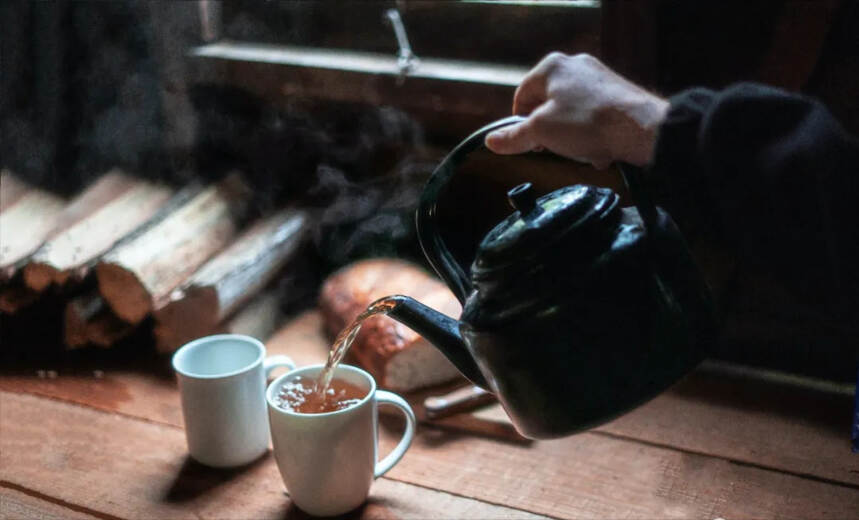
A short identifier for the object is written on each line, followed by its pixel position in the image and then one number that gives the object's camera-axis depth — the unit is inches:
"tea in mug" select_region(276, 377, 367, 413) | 43.3
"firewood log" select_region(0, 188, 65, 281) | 59.8
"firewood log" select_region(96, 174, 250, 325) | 57.8
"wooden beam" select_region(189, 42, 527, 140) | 59.7
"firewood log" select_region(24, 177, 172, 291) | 58.6
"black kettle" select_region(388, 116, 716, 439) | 28.3
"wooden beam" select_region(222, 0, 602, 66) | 59.3
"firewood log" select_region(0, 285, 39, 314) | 59.3
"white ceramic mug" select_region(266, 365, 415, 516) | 41.2
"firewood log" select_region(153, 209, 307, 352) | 57.8
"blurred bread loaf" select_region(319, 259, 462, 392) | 53.5
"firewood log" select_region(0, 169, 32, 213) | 67.2
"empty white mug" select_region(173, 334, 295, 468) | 45.9
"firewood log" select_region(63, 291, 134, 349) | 59.0
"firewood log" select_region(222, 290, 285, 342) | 61.0
